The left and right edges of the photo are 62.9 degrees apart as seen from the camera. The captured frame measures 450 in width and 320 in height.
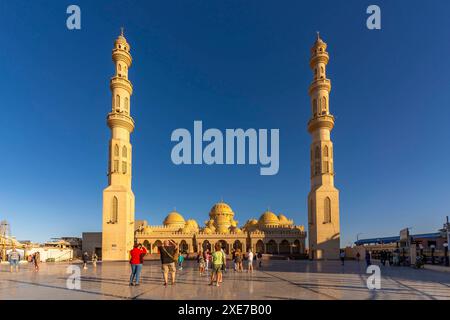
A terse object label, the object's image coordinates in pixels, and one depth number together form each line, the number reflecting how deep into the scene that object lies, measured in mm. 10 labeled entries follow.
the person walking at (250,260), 19078
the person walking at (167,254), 11477
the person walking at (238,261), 20341
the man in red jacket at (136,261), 11664
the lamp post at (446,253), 23750
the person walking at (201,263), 18734
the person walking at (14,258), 21531
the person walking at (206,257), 20250
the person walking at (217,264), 12266
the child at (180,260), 22336
